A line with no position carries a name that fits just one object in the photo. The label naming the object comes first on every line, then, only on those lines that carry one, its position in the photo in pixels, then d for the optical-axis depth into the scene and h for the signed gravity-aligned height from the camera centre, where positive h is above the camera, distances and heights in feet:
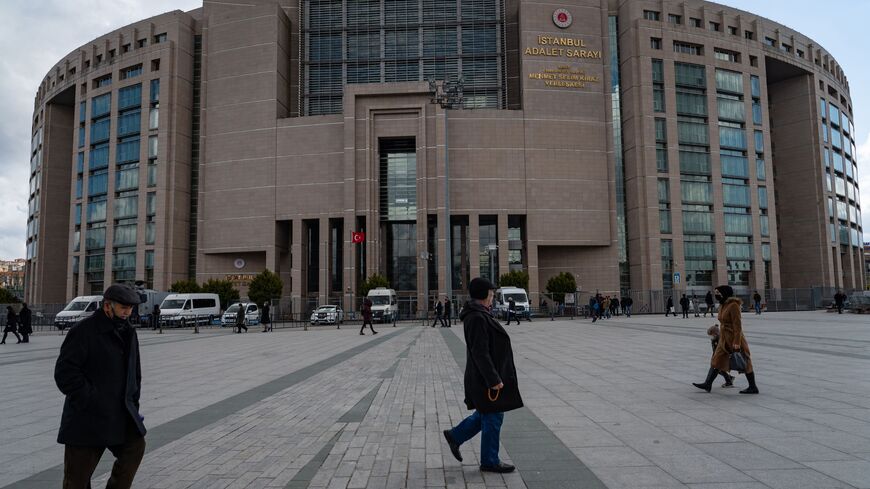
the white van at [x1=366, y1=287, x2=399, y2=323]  137.70 -3.25
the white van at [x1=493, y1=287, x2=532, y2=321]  125.18 -2.59
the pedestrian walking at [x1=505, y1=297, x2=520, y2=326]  112.11 -3.73
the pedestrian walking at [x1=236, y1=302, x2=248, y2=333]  94.12 -4.22
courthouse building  193.88 +51.58
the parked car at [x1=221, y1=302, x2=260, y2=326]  132.36 -5.29
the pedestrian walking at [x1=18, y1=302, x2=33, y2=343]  75.61 -3.77
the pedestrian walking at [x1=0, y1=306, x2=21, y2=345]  73.13 -3.67
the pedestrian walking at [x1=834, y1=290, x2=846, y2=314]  119.14 -2.83
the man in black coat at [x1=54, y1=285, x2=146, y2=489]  11.09 -1.98
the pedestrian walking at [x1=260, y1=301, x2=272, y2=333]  98.08 -3.90
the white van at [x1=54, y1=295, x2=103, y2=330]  118.52 -3.47
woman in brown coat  26.35 -2.55
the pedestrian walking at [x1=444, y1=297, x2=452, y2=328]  105.78 -3.85
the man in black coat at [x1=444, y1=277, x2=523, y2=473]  15.07 -2.35
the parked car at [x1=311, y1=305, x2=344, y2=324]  134.41 -5.75
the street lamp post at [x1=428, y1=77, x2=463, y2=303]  104.97 +37.20
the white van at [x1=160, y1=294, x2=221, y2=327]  131.13 -3.86
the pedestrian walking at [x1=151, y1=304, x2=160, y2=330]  126.37 -6.06
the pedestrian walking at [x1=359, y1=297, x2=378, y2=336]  80.59 -2.87
